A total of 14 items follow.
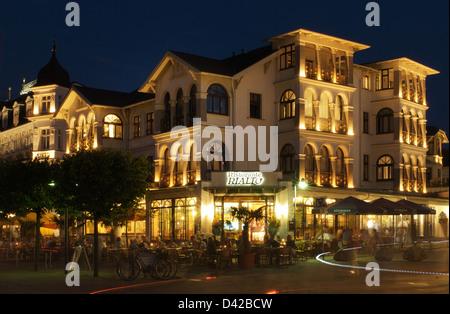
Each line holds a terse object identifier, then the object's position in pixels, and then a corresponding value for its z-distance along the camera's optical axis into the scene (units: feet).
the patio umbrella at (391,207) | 108.78
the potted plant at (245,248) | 88.17
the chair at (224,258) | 88.79
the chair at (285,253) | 90.10
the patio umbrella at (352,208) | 105.29
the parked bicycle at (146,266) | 72.33
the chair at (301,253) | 94.63
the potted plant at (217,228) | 124.06
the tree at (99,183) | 80.64
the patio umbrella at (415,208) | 112.37
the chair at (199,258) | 91.85
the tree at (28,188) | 89.97
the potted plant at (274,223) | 120.78
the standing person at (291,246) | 91.09
